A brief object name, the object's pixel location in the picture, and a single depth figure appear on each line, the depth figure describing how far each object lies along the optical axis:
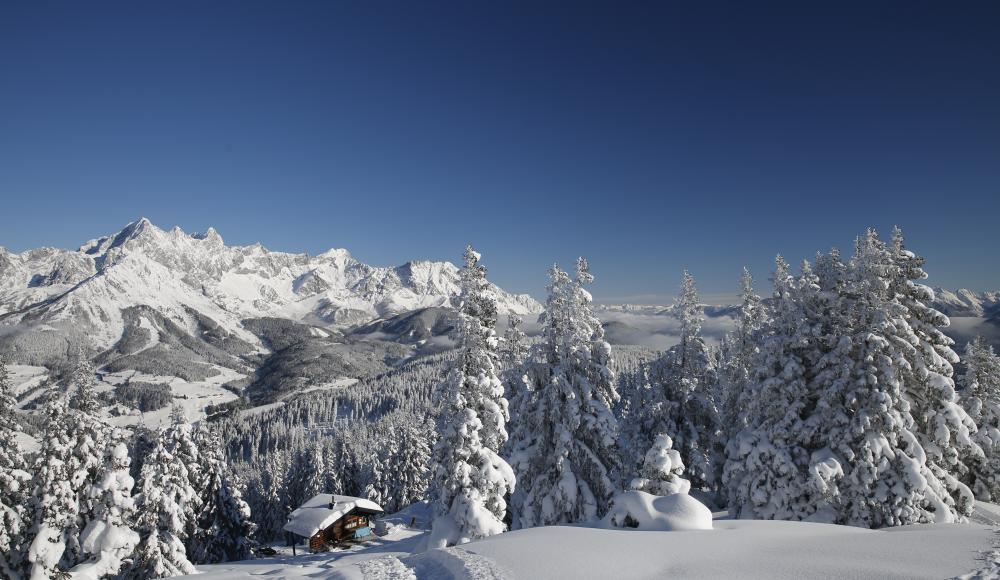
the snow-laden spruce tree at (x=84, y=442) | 20.58
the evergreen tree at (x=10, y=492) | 19.72
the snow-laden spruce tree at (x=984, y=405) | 24.75
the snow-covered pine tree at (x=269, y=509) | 65.65
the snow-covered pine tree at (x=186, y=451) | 31.12
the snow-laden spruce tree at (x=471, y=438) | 19.69
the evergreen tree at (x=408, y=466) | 66.88
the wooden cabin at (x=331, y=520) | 44.03
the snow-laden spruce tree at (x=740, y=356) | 26.98
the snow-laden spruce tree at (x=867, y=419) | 18.36
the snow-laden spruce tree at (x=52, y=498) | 19.30
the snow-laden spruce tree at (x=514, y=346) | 26.05
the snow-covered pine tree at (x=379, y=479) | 64.94
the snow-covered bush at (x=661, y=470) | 18.27
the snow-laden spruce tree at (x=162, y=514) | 24.25
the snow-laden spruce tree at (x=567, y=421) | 22.02
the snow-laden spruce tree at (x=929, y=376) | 19.30
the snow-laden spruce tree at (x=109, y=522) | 20.38
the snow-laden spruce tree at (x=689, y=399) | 25.31
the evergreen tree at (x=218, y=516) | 36.78
